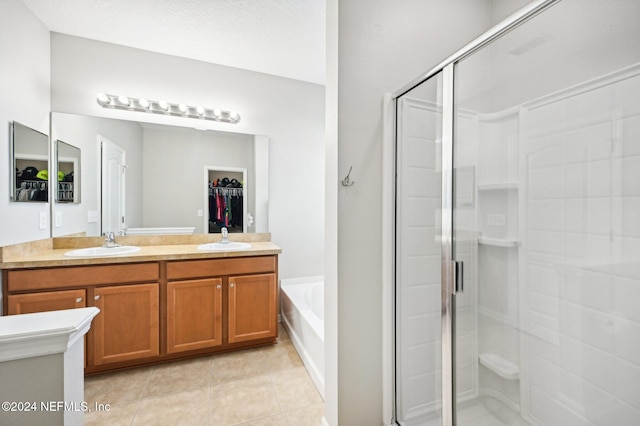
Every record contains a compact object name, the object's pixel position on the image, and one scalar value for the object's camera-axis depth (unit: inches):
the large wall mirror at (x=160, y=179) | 91.9
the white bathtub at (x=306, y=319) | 75.9
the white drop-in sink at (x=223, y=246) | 94.8
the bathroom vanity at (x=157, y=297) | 71.8
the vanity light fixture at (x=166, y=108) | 94.4
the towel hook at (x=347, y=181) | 53.6
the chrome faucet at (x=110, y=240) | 90.7
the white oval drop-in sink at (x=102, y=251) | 79.0
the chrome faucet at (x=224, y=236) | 104.5
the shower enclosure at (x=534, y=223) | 42.3
